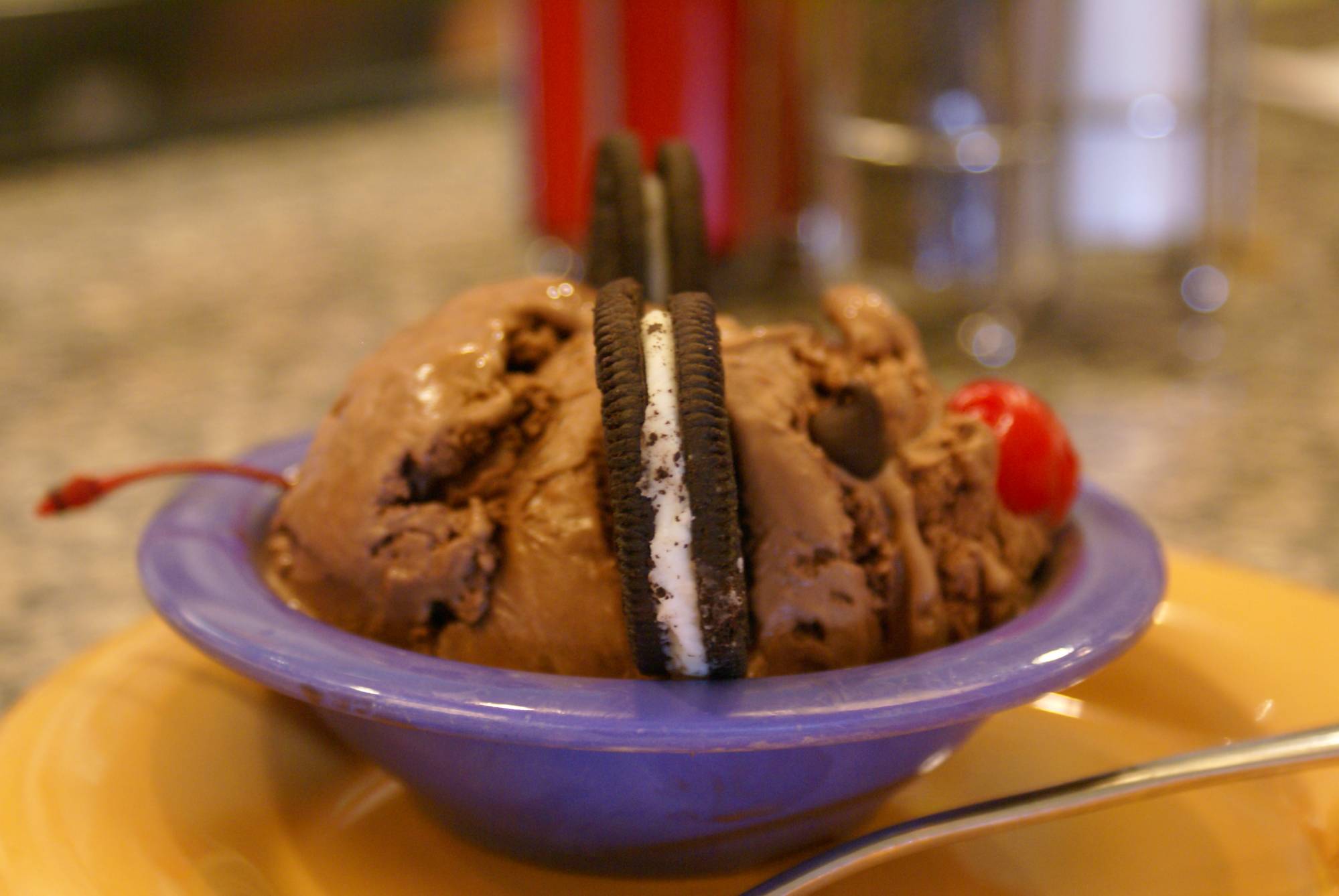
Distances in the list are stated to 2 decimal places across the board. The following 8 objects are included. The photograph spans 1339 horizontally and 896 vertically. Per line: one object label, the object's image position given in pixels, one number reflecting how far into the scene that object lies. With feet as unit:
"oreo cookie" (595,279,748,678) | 1.14
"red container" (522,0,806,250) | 2.69
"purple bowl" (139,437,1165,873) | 1.13
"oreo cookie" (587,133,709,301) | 1.29
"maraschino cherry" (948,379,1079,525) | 1.28
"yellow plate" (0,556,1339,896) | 1.20
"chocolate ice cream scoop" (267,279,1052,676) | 1.20
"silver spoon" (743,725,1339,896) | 1.17
